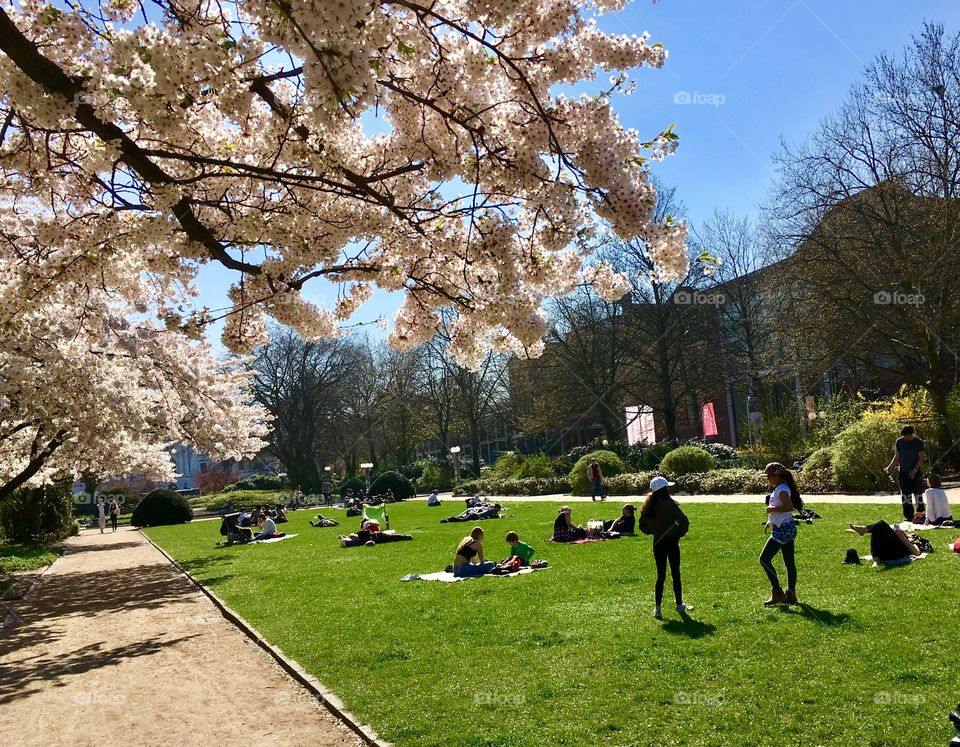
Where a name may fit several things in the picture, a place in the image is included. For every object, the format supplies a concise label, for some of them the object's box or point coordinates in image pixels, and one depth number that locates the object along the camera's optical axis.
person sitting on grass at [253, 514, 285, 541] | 25.91
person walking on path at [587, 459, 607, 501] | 27.53
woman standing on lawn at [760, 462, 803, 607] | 8.41
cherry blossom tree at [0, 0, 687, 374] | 4.57
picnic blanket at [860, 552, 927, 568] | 9.77
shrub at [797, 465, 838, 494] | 21.08
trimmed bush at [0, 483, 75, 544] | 29.80
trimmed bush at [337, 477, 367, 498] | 47.97
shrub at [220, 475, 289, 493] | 68.06
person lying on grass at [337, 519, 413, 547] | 20.09
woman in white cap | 8.88
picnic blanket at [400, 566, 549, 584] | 12.66
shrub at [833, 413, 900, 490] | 19.98
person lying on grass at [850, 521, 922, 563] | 9.88
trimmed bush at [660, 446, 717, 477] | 28.29
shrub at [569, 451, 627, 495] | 31.45
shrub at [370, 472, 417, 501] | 43.97
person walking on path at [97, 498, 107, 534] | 39.00
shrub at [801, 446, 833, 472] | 22.03
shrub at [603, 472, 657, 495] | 28.48
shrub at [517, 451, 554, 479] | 39.40
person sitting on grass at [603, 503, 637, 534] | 15.88
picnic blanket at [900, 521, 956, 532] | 12.41
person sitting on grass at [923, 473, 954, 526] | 12.70
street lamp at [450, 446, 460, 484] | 49.08
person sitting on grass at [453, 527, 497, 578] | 12.87
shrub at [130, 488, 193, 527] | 43.31
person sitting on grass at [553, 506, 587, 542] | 16.09
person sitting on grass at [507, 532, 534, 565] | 13.17
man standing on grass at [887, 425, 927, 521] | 13.80
